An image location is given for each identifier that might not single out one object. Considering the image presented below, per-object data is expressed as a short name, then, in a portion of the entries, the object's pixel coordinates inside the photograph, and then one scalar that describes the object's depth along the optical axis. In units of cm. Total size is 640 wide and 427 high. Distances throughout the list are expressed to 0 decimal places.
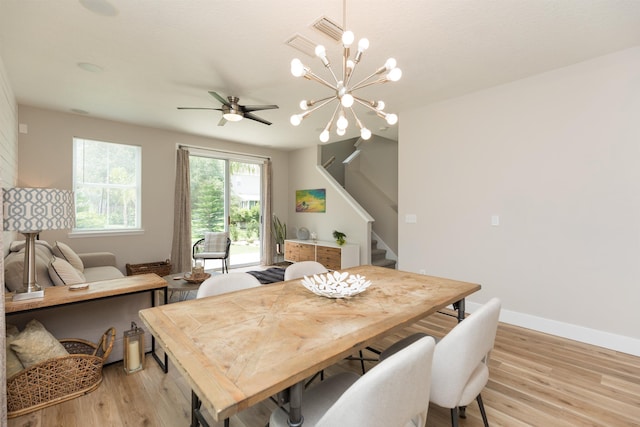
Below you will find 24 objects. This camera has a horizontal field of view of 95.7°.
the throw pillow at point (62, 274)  233
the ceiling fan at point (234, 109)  326
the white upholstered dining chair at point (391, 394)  81
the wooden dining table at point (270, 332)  86
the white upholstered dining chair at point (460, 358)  121
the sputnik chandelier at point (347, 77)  162
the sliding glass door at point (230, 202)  569
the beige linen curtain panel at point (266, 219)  645
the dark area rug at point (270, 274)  499
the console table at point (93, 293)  180
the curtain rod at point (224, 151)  544
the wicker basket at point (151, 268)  454
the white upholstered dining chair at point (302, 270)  226
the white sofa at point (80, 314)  209
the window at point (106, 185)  446
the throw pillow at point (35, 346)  181
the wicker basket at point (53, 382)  173
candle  218
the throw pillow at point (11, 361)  177
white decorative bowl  165
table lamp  177
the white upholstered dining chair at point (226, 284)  180
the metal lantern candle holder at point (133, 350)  217
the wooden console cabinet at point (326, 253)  518
